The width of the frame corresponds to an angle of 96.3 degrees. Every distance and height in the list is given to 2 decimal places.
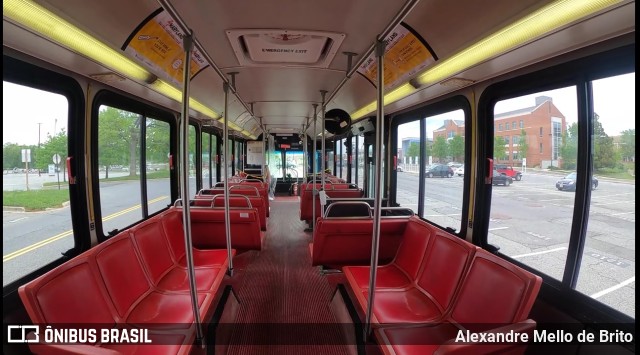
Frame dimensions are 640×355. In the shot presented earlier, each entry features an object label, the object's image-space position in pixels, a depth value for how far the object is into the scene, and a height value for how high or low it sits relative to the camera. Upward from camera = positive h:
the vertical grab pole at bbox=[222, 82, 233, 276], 2.79 -0.16
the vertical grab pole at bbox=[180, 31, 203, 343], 1.72 +0.11
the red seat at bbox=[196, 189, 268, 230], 4.68 -0.48
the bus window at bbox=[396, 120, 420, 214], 4.78 +0.18
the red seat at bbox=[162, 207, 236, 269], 3.21 -0.87
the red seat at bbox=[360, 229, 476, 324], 2.23 -0.99
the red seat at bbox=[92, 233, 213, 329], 2.10 -0.99
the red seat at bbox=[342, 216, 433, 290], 2.78 -0.97
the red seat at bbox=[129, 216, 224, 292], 2.63 -0.91
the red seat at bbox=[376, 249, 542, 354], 1.56 -0.88
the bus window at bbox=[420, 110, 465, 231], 3.62 +0.09
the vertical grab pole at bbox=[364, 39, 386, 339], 1.79 +0.01
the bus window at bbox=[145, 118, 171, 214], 4.43 +0.20
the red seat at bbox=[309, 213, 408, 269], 3.21 -0.74
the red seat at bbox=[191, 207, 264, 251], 3.72 -0.70
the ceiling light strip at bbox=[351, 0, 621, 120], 1.57 +0.94
